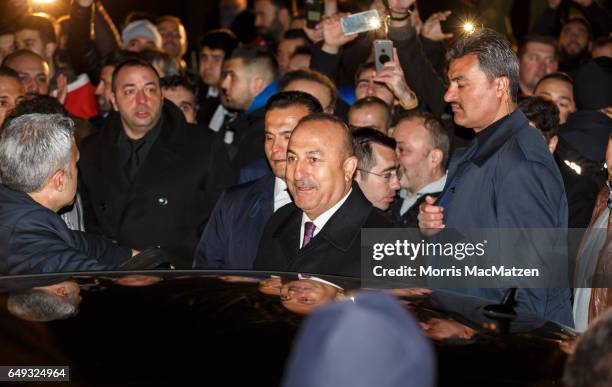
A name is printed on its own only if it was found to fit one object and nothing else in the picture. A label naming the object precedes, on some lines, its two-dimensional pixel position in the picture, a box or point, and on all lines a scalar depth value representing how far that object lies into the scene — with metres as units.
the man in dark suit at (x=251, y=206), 5.16
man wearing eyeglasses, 6.00
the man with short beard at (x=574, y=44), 10.62
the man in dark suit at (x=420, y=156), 6.59
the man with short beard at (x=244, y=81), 7.96
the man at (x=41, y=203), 3.97
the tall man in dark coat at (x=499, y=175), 4.27
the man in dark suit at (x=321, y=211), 4.61
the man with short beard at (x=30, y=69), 7.95
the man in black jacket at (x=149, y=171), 6.52
